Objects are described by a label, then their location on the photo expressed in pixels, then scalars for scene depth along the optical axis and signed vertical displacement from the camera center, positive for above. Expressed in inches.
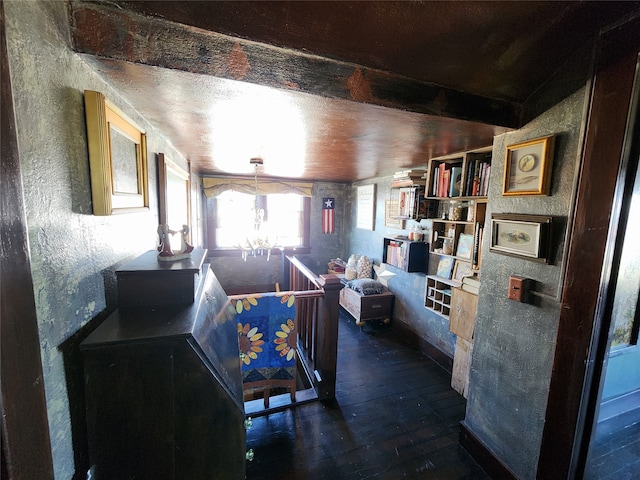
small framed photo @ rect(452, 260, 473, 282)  98.6 -20.7
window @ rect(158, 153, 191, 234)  65.6 +4.4
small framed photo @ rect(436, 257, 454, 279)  107.0 -21.5
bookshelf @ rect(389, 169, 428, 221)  114.7 +9.0
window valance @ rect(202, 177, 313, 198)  166.2 +15.5
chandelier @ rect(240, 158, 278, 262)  126.4 -13.2
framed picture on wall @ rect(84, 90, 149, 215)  33.4 +7.1
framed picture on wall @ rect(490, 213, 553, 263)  50.0 -3.8
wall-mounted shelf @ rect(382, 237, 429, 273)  118.8 -19.1
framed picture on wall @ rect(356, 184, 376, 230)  161.2 +4.1
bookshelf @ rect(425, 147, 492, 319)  84.8 -0.5
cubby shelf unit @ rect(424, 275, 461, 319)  107.7 -33.9
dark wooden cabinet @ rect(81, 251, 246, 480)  32.3 -24.5
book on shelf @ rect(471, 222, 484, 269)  89.2 -9.7
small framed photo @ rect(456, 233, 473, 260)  97.0 -11.3
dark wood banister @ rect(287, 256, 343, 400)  84.1 -39.2
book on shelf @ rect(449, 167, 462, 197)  90.7 +11.9
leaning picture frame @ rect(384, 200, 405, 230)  135.6 -1.5
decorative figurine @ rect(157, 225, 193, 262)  45.0 -7.5
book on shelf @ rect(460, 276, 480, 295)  87.5 -23.2
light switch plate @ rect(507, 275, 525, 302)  54.1 -14.8
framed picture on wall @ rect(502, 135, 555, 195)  49.8 +10.0
